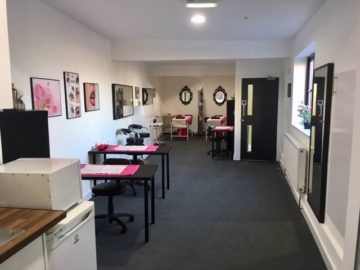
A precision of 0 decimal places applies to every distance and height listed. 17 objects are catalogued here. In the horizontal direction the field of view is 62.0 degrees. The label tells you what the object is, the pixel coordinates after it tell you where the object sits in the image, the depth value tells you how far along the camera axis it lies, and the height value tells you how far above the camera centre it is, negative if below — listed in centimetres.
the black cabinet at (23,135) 194 -25
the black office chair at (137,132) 640 -73
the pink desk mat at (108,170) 317 -78
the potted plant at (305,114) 459 -24
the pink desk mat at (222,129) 724 -73
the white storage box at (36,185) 167 -49
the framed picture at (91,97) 442 +3
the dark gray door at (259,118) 665 -43
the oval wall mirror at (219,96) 1122 +11
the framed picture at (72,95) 385 +5
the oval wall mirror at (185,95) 1146 +15
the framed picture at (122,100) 561 -2
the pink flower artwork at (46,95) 316 +4
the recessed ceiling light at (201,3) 311 +100
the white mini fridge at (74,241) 168 -87
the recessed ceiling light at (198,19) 377 +104
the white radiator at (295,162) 400 -93
